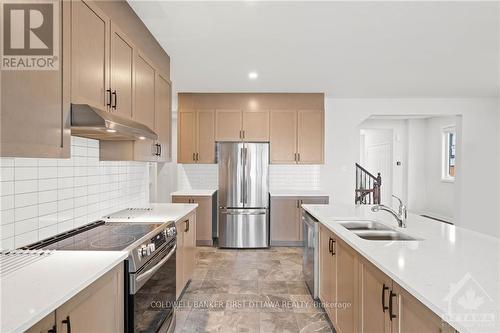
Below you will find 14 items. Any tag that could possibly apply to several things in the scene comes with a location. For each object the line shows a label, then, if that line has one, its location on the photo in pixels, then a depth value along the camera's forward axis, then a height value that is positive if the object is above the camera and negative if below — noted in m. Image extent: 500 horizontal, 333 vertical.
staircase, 6.36 -0.54
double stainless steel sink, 2.19 -0.51
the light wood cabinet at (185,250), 2.81 -0.86
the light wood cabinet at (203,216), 4.96 -0.83
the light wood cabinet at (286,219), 5.03 -0.88
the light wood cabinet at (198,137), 5.27 +0.49
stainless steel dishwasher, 2.90 -0.87
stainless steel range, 1.68 -0.59
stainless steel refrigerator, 4.94 -0.53
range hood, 1.62 +0.23
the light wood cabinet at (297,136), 5.25 +0.52
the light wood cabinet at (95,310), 1.11 -0.62
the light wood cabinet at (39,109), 1.22 +0.25
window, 7.05 +0.31
